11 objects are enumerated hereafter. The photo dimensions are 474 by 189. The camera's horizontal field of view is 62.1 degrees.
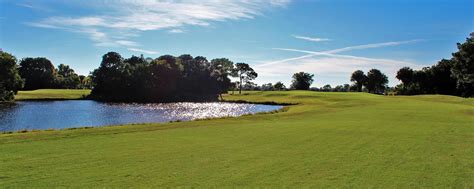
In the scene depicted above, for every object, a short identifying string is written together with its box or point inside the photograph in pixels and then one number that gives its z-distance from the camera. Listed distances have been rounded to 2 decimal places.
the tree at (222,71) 119.69
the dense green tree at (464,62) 57.31
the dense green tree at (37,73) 140.50
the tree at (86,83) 180.16
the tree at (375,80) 175.38
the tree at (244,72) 146.12
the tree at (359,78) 181.54
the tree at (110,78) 112.21
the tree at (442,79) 110.99
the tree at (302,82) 196.75
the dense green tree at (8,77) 73.12
